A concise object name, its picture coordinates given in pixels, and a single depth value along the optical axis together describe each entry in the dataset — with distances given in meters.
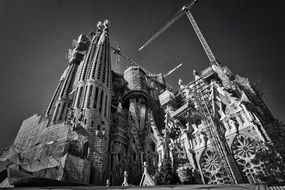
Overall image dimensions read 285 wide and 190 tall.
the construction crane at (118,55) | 70.19
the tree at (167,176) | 12.59
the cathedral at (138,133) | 16.58
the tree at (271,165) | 12.24
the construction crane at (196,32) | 39.80
